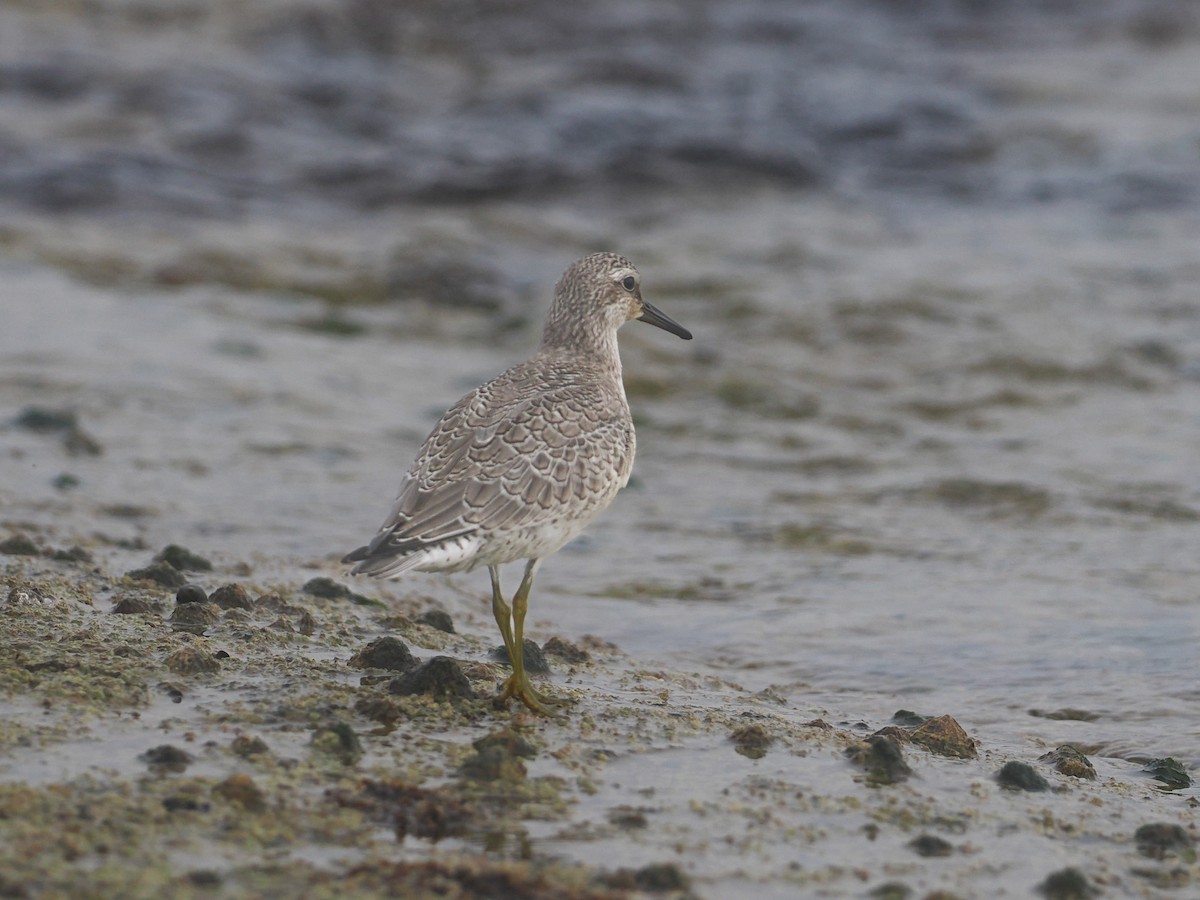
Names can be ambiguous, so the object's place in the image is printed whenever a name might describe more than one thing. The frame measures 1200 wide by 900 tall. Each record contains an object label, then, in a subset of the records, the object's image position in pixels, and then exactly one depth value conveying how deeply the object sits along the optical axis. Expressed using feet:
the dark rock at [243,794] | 29.53
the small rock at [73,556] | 46.02
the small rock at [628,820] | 30.86
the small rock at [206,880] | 26.61
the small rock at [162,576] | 44.45
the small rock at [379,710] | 34.91
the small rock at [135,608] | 40.70
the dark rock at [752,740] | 36.27
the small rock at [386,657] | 38.63
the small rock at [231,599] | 42.27
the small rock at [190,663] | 36.52
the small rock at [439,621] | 45.27
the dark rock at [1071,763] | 37.70
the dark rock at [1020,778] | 35.58
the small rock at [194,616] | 40.14
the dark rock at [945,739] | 37.73
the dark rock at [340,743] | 32.71
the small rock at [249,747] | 31.96
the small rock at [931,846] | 30.96
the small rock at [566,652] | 43.37
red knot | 37.09
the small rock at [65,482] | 59.26
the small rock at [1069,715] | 45.42
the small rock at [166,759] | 31.09
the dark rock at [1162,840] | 32.55
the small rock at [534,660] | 41.16
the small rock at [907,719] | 41.42
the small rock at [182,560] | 47.73
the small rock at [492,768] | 32.32
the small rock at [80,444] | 63.77
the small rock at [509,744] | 33.63
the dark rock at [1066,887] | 29.66
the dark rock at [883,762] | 34.96
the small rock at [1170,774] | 39.17
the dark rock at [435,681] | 36.65
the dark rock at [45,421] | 65.41
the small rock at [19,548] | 45.83
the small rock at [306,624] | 41.75
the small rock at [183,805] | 29.22
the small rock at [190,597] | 41.50
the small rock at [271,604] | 42.98
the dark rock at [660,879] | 28.12
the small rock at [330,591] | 46.09
